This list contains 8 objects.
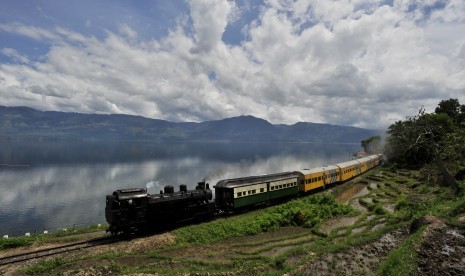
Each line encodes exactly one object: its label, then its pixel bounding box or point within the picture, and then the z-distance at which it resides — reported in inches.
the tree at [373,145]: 5383.9
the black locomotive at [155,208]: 963.3
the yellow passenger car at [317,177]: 1791.3
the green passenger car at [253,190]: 1310.3
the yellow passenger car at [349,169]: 2341.5
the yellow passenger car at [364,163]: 2869.1
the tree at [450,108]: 3528.5
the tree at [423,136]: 1107.7
